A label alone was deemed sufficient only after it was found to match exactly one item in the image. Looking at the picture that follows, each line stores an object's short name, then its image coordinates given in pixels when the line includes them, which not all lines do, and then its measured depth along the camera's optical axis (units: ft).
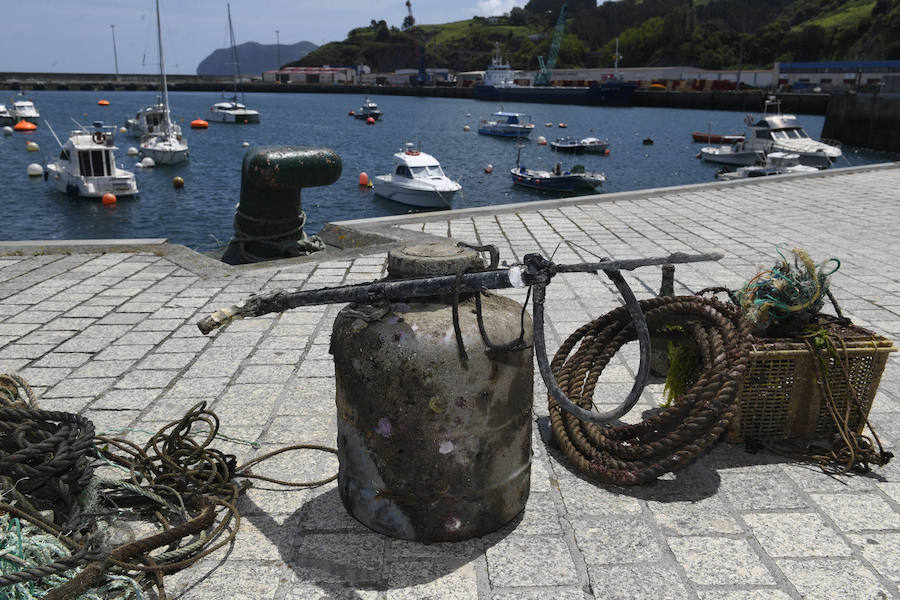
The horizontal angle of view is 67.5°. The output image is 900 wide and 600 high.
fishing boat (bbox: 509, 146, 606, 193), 91.97
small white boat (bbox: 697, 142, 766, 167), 111.14
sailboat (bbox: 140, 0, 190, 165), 121.80
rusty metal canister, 9.88
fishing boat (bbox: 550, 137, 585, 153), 147.95
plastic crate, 13.12
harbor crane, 379.14
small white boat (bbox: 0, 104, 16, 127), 197.57
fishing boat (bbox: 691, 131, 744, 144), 150.00
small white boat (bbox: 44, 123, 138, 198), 84.64
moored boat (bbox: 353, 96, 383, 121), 253.65
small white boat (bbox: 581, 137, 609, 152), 148.42
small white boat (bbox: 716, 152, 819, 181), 91.20
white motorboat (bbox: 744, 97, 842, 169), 101.96
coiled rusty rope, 11.85
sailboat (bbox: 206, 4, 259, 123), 236.02
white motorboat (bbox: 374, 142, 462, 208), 81.66
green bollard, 29.48
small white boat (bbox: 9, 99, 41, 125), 198.94
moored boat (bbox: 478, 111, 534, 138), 175.21
